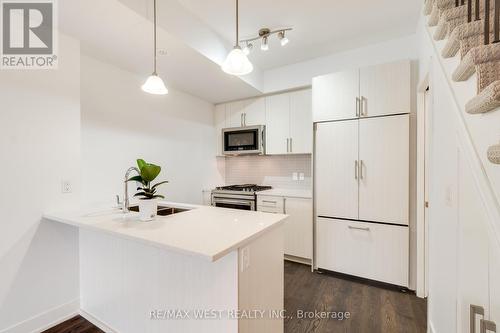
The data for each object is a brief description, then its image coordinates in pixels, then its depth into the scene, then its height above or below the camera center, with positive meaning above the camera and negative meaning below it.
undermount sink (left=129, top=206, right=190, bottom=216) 2.06 -0.41
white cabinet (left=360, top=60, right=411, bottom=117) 2.29 +0.81
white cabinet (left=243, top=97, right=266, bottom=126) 3.51 +0.86
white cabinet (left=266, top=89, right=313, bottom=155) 3.16 +0.62
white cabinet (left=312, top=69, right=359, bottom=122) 2.54 +0.82
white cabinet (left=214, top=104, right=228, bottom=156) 3.88 +0.76
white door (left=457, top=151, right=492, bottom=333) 0.92 -0.38
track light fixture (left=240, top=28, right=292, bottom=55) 2.35 +1.40
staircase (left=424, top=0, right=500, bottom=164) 0.76 +0.53
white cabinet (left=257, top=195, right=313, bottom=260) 2.84 -0.71
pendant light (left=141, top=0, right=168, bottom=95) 1.67 +0.61
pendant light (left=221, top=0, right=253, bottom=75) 1.49 +0.69
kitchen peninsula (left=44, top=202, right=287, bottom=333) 1.22 -0.70
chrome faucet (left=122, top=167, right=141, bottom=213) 1.74 -0.32
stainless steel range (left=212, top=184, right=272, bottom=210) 3.18 -0.46
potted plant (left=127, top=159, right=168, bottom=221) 1.59 -0.20
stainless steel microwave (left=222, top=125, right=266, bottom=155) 3.45 +0.41
